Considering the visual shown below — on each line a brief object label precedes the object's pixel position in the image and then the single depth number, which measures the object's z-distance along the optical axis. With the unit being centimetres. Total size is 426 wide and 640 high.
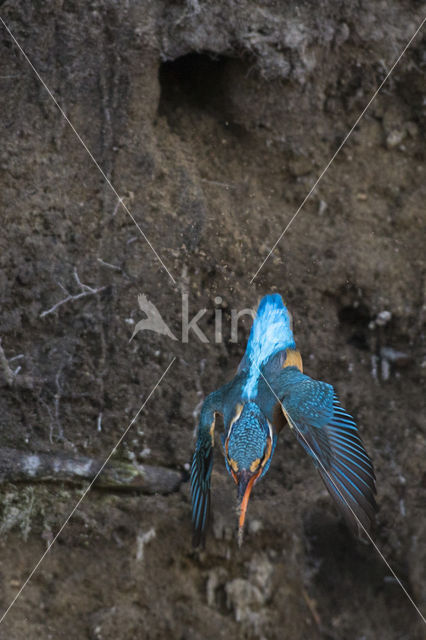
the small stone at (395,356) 856
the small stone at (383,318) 860
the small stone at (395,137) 895
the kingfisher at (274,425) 636
